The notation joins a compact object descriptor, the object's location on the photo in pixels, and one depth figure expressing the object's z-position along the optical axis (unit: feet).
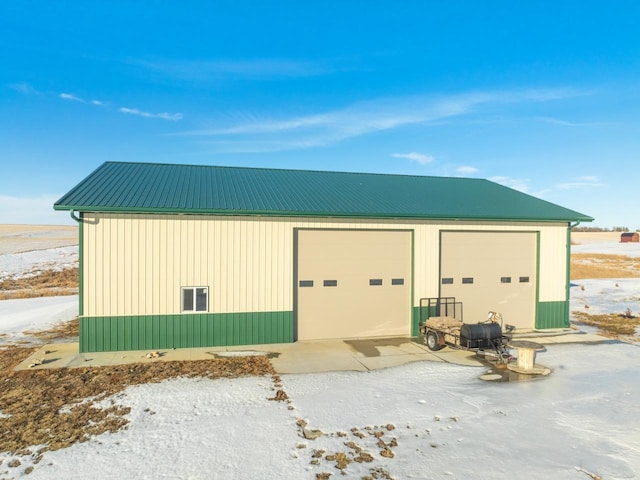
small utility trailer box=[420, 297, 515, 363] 39.91
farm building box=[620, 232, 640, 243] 290.76
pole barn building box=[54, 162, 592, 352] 42.83
